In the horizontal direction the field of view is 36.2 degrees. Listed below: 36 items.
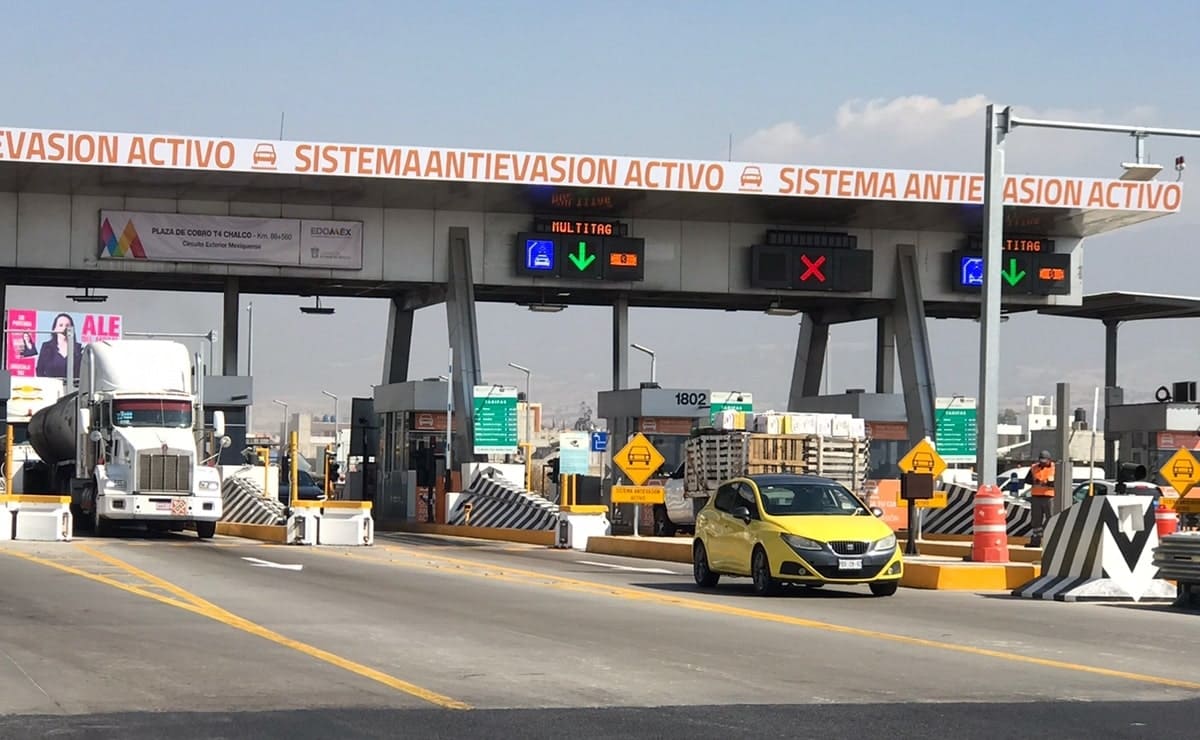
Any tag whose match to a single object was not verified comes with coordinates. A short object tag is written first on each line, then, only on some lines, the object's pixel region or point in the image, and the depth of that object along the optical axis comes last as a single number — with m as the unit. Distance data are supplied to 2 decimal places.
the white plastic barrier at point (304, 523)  36.12
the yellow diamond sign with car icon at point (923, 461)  30.08
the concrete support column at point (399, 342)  53.41
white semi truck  37.66
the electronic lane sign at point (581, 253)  46.44
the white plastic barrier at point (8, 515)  34.91
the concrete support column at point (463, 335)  46.31
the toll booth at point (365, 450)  53.91
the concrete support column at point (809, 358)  54.44
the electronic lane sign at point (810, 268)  48.16
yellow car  20.80
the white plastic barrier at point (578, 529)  36.88
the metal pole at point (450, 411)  47.78
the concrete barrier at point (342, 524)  36.31
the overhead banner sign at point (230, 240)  44.94
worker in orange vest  33.00
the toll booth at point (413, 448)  49.47
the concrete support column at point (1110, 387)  61.79
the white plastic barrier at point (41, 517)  34.97
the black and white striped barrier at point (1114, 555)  20.95
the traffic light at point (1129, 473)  23.22
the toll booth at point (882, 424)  49.34
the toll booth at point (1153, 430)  58.88
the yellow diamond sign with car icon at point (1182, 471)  33.00
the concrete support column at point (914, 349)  48.44
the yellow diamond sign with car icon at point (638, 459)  36.56
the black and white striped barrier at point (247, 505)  42.44
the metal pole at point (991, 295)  24.91
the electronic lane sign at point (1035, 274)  48.44
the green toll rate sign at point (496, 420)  46.09
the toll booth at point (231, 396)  46.41
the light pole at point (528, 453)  50.96
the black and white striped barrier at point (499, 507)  40.38
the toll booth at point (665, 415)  48.12
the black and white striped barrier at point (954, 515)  42.53
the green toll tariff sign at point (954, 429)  48.75
